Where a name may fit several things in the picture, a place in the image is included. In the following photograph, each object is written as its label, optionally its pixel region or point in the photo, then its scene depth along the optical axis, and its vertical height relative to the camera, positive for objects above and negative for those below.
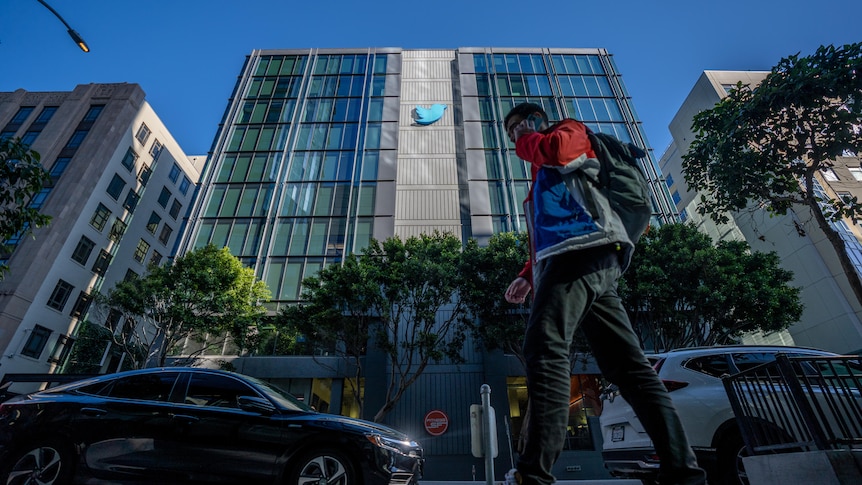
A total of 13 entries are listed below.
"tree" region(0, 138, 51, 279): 7.82 +5.17
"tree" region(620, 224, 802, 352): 13.23 +4.93
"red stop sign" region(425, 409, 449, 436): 15.88 +1.63
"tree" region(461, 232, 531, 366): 14.61 +5.84
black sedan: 4.10 +0.30
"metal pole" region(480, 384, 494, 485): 4.84 +0.42
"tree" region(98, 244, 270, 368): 16.53 +6.37
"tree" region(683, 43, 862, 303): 7.82 +6.24
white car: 4.20 +0.47
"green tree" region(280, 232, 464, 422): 14.43 +5.57
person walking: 1.52 +0.60
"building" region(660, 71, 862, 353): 20.36 +9.72
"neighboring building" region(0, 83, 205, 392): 24.78 +18.18
